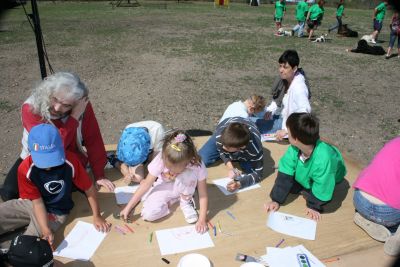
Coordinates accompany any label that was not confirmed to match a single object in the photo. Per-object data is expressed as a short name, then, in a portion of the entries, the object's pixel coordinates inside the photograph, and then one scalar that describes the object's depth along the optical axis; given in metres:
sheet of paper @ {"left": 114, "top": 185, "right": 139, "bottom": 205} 2.76
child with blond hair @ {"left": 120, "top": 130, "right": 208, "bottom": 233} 2.33
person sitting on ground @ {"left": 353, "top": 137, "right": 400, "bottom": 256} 2.34
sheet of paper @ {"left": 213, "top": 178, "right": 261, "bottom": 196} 2.97
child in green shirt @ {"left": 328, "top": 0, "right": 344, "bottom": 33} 13.69
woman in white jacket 3.86
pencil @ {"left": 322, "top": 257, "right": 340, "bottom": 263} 2.23
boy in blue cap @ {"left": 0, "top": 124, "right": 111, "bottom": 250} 2.16
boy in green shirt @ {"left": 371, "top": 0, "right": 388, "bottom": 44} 11.62
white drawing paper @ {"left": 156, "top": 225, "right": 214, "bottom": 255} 2.28
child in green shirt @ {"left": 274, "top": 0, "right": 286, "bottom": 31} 13.95
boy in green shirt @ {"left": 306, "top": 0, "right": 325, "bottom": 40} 13.10
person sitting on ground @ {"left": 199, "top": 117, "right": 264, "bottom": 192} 2.87
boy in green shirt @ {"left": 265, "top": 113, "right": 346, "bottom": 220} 2.54
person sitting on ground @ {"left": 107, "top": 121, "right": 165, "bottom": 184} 3.07
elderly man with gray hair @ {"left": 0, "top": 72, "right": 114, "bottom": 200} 2.58
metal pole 3.00
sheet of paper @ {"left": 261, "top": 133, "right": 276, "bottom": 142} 3.97
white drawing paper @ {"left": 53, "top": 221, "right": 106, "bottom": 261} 2.20
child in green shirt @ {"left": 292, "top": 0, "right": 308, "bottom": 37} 13.41
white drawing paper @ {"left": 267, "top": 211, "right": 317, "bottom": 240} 2.47
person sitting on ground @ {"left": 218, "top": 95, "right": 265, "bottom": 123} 3.78
